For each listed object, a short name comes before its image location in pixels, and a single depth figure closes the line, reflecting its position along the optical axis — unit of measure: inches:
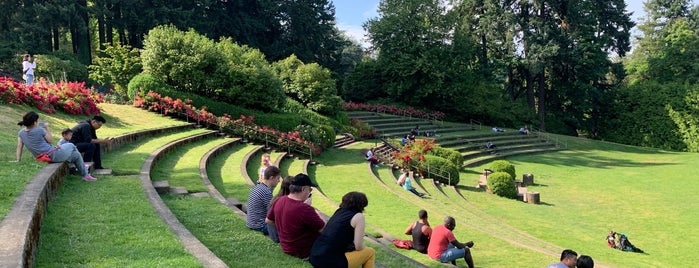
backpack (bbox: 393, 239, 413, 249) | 359.3
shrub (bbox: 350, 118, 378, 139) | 1169.5
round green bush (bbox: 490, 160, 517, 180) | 813.2
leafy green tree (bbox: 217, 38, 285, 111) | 909.2
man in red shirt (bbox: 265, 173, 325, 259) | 216.1
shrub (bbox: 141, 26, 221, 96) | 869.8
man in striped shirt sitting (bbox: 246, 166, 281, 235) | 261.4
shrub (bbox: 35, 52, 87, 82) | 1142.3
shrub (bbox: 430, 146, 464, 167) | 888.9
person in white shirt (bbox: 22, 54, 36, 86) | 676.7
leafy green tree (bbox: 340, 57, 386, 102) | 1659.7
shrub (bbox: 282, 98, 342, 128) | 1067.9
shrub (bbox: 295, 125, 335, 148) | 875.4
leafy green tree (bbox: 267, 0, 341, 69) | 1685.5
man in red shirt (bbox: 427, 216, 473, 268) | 331.0
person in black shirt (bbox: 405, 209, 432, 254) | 357.1
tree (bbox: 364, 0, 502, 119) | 1549.0
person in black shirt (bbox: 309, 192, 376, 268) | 204.7
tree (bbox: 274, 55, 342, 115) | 1131.2
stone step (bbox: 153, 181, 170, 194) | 356.6
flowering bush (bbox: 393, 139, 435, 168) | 835.4
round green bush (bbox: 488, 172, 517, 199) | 728.3
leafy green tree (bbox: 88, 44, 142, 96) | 935.7
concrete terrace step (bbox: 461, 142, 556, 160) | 1105.1
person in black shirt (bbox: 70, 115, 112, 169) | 384.8
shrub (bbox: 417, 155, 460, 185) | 780.0
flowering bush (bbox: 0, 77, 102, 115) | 594.9
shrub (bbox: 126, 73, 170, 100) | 849.5
